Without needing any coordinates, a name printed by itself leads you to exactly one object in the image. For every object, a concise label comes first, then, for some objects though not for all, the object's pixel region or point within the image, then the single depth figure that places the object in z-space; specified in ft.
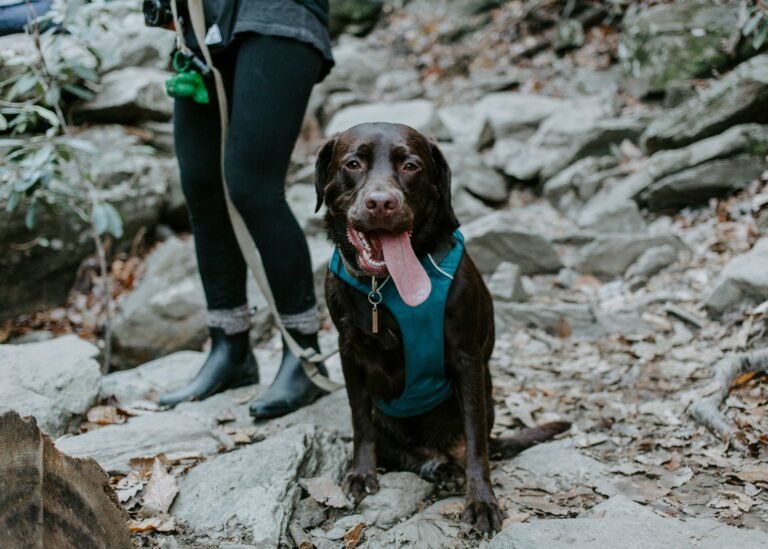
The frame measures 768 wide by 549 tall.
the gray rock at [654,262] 16.62
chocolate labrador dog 7.50
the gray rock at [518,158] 25.48
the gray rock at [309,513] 7.61
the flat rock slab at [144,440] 8.41
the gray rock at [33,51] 13.25
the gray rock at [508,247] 17.66
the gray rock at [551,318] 14.51
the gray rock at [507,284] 15.84
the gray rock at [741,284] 12.41
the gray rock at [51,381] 9.01
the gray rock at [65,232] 19.26
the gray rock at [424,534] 7.15
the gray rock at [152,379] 11.60
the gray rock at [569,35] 32.55
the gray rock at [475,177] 24.38
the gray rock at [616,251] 17.25
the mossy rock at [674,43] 23.95
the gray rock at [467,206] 22.08
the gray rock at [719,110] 19.07
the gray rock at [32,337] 18.58
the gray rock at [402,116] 26.86
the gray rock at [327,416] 9.87
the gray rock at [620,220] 19.61
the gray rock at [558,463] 8.73
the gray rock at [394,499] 7.87
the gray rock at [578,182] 22.54
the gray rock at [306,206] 21.17
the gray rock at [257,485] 7.16
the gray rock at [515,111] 28.02
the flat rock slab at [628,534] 6.15
